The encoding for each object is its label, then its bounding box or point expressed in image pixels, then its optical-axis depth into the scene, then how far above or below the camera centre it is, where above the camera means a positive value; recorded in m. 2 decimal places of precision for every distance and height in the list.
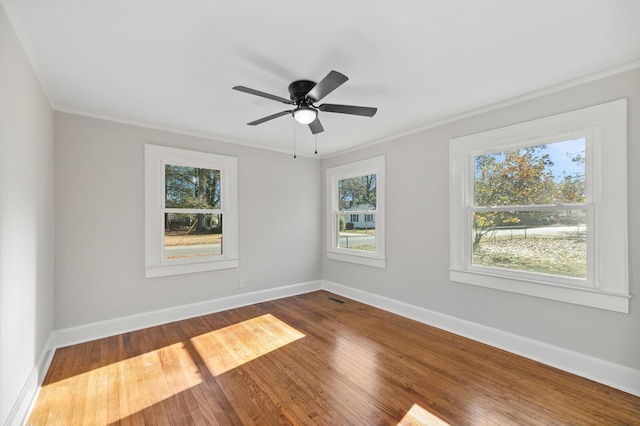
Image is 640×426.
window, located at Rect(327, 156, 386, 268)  4.11 +0.01
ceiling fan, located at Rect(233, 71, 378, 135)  2.28 +0.89
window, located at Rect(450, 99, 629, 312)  2.22 +0.04
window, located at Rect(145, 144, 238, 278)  3.46 +0.04
